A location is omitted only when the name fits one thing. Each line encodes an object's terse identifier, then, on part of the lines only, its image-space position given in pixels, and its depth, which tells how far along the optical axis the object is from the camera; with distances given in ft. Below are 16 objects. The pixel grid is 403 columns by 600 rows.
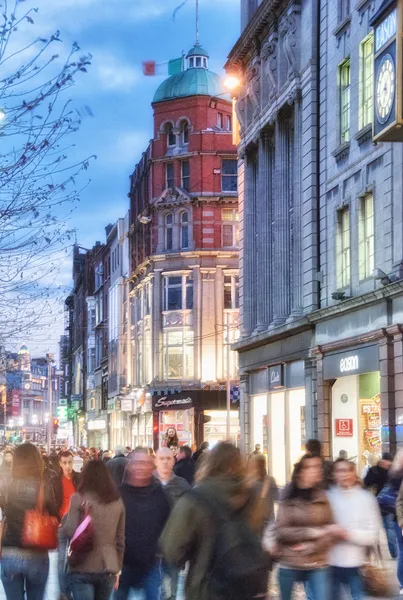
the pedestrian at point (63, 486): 41.55
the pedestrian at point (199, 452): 88.35
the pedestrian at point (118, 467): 52.65
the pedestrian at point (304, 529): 33.73
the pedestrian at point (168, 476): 41.84
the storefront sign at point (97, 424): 294.02
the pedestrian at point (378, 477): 61.26
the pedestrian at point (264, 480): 42.33
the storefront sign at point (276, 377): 128.98
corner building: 212.64
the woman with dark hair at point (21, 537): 34.42
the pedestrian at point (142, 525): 35.24
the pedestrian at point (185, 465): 67.92
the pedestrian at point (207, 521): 24.39
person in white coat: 36.04
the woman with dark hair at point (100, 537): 32.94
